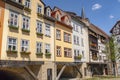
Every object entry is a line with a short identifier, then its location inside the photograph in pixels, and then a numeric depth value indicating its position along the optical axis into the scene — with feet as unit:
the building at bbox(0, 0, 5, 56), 30.72
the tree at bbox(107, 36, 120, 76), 74.38
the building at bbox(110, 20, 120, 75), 85.80
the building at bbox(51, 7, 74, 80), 46.07
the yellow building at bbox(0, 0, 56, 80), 31.59
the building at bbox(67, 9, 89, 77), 55.59
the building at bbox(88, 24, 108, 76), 67.63
